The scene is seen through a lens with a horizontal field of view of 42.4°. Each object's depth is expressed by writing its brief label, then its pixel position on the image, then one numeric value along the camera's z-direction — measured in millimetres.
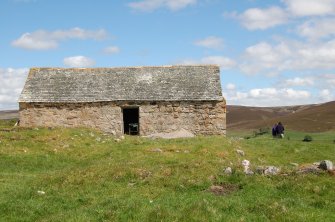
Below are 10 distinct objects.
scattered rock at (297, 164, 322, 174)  15586
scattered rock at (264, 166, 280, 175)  15891
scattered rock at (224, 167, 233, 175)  16278
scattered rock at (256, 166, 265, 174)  16205
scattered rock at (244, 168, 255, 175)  16055
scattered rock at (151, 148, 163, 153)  25450
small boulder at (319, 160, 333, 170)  15507
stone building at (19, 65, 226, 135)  38281
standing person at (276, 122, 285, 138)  40647
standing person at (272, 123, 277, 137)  41512
